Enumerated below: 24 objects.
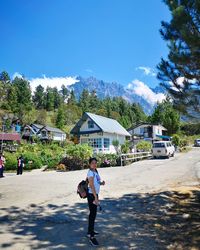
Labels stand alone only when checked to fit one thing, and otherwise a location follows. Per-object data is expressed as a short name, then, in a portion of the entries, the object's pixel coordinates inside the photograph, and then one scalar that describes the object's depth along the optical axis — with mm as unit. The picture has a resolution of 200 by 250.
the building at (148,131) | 65769
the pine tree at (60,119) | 89938
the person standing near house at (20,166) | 21473
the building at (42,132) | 72438
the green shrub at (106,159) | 24766
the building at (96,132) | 39094
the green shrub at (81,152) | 23719
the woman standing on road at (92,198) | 6152
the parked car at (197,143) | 65387
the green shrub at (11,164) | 25931
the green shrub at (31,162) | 25875
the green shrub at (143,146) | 36375
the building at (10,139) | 44647
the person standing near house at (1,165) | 19397
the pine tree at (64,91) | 147625
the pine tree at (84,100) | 120325
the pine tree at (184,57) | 6707
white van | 30881
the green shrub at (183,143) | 55519
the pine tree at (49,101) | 126688
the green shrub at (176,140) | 51741
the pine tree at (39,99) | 129125
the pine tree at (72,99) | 130525
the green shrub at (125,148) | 35294
